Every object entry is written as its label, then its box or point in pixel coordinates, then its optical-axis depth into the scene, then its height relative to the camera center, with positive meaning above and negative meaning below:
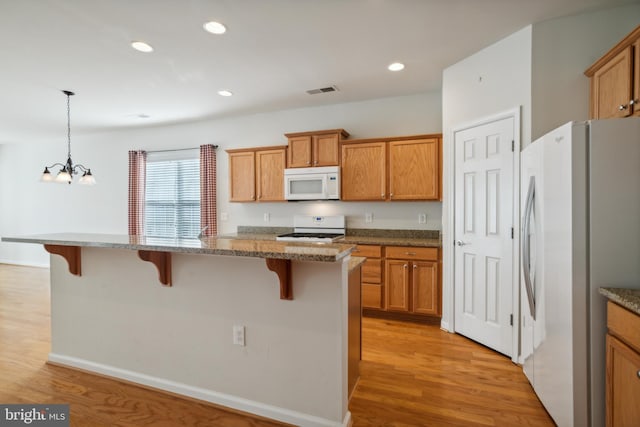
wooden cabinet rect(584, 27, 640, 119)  1.79 +0.84
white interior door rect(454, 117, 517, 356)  2.58 -0.22
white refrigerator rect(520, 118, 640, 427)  1.48 -0.16
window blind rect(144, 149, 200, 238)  5.15 +0.28
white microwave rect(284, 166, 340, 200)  3.89 +0.36
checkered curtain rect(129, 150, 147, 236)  5.30 +0.43
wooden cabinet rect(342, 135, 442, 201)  3.49 +0.51
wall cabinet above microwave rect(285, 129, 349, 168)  3.91 +0.83
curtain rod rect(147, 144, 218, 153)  5.06 +1.05
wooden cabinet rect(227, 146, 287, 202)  4.25 +0.53
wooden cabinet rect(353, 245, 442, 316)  3.30 -0.80
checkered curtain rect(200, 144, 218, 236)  4.86 +0.41
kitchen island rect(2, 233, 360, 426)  1.67 -0.72
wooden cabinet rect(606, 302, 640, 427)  1.22 -0.69
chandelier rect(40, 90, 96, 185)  3.26 +0.38
